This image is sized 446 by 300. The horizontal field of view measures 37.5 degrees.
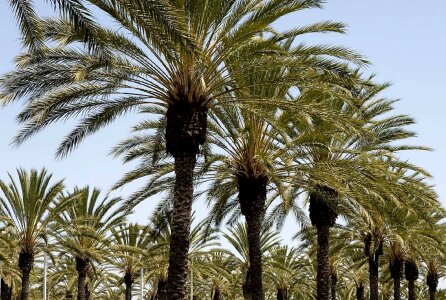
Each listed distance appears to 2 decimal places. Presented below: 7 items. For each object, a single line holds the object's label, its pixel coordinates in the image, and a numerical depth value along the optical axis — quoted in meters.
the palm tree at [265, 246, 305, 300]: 41.94
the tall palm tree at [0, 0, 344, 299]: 15.36
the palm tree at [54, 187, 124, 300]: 29.70
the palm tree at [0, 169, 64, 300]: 27.58
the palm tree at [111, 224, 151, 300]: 37.80
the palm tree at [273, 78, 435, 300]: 19.27
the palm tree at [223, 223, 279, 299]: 40.97
